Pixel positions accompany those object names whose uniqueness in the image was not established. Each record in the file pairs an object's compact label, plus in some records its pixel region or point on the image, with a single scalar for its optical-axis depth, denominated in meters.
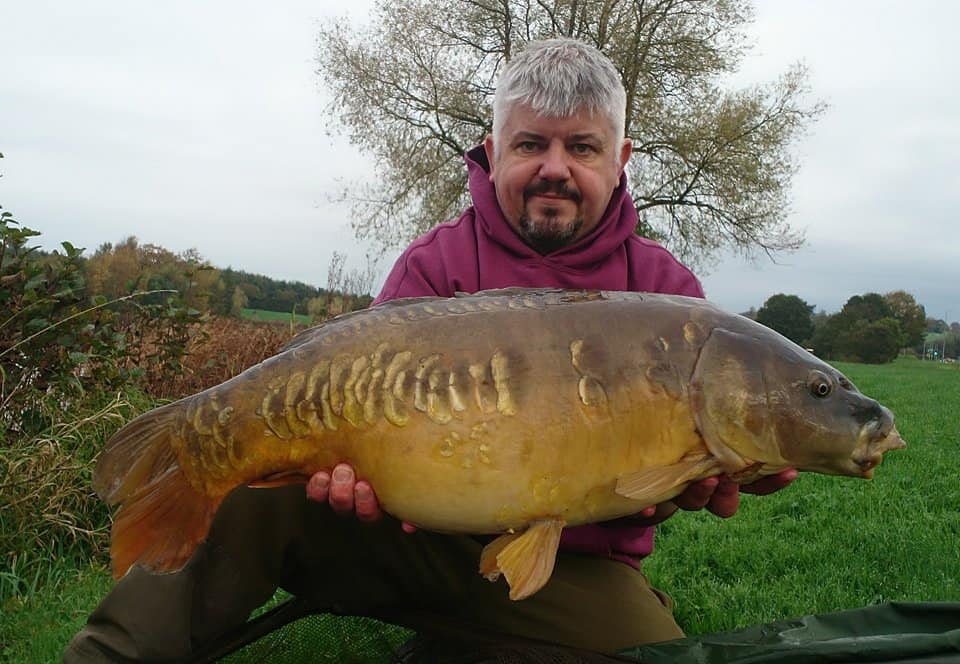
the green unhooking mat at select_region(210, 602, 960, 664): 1.40
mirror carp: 1.33
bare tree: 15.66
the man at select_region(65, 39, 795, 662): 1.59
